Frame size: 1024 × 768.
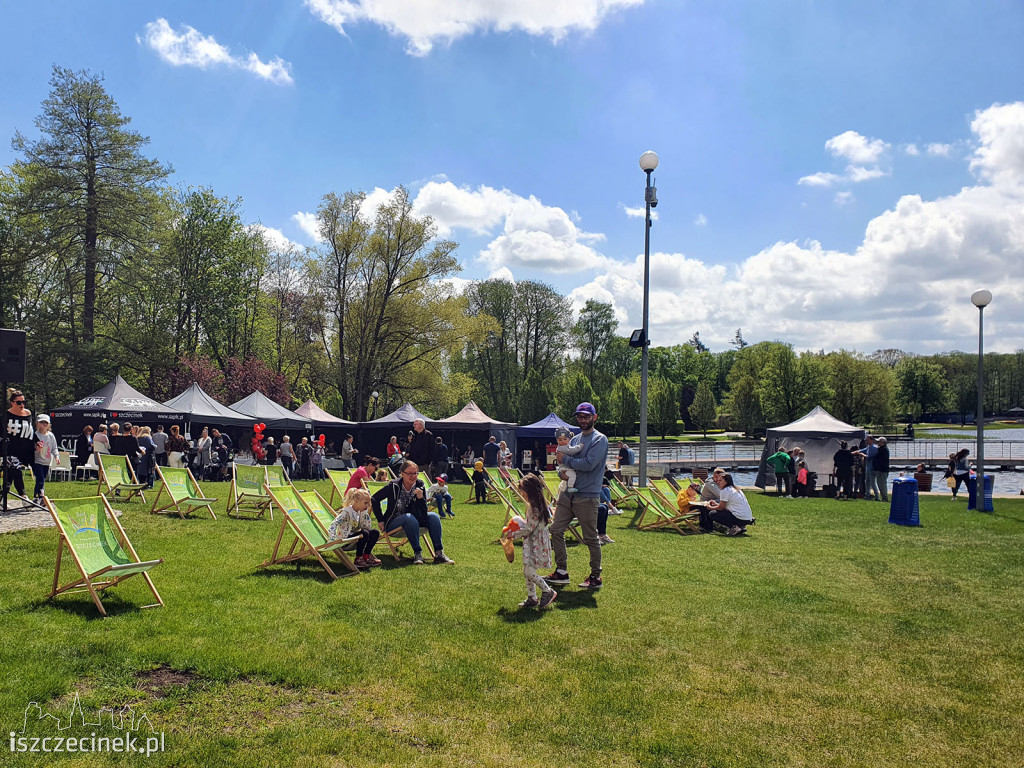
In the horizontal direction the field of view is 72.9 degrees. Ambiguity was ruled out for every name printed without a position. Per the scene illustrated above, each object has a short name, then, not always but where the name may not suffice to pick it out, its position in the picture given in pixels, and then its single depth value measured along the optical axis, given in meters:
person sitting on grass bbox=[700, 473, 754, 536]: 11.05
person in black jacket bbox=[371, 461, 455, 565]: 7.81
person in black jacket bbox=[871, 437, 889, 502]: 17.40
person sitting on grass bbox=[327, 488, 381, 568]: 7.53
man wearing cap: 6.56
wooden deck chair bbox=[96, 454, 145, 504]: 12.20
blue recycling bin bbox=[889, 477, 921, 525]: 12.45
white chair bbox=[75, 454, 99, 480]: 15.60
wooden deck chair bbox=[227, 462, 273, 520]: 11.27
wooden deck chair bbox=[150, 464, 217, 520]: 10.74
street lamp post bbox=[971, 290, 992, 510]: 14.39
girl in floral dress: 6.16
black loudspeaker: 9.83
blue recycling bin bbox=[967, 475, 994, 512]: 14.45
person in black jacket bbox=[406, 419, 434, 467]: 11.73
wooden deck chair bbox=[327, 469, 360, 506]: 10.76
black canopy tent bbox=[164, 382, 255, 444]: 21.03
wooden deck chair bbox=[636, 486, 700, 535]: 11.31
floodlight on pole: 15.86
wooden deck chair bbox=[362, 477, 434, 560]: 7.87
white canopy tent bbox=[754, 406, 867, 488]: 21.66
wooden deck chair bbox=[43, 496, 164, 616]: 5.46
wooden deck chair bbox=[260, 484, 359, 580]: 7.00
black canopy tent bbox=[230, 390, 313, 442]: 23.91
